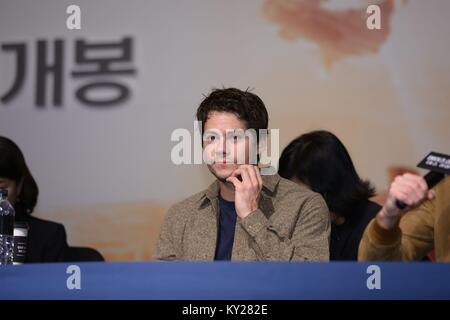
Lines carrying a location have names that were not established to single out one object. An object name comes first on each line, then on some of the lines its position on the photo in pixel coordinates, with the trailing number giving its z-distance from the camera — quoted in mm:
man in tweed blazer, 4078
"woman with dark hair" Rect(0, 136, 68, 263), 5574
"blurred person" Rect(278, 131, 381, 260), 5363
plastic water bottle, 4609
